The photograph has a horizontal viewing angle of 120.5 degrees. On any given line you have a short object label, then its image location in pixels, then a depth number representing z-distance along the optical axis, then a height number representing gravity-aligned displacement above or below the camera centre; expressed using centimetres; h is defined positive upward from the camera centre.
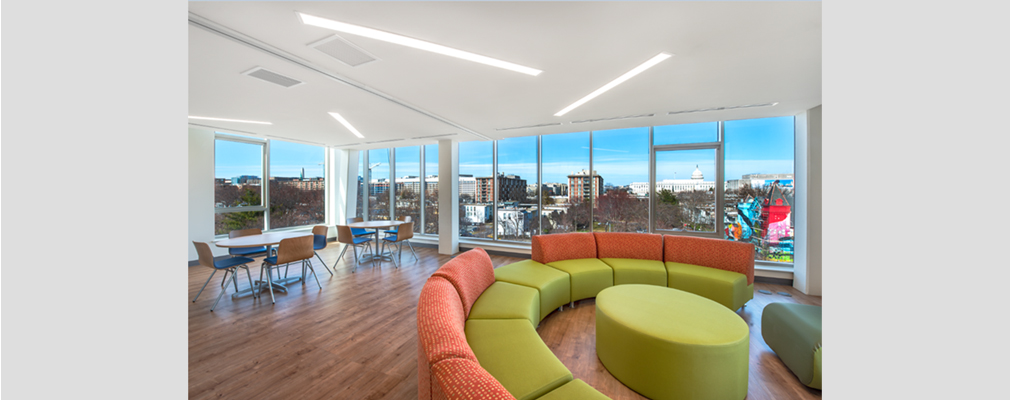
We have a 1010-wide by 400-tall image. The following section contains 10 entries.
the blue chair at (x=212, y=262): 343 -76
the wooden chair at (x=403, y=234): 540 -65
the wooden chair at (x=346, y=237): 511 -66
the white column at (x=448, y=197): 600 +5
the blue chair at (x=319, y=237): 456 -60
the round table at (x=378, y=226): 534 -48
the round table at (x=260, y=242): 350 -53
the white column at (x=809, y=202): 362 -4
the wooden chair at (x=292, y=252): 362 -68
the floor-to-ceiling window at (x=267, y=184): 564 +34
